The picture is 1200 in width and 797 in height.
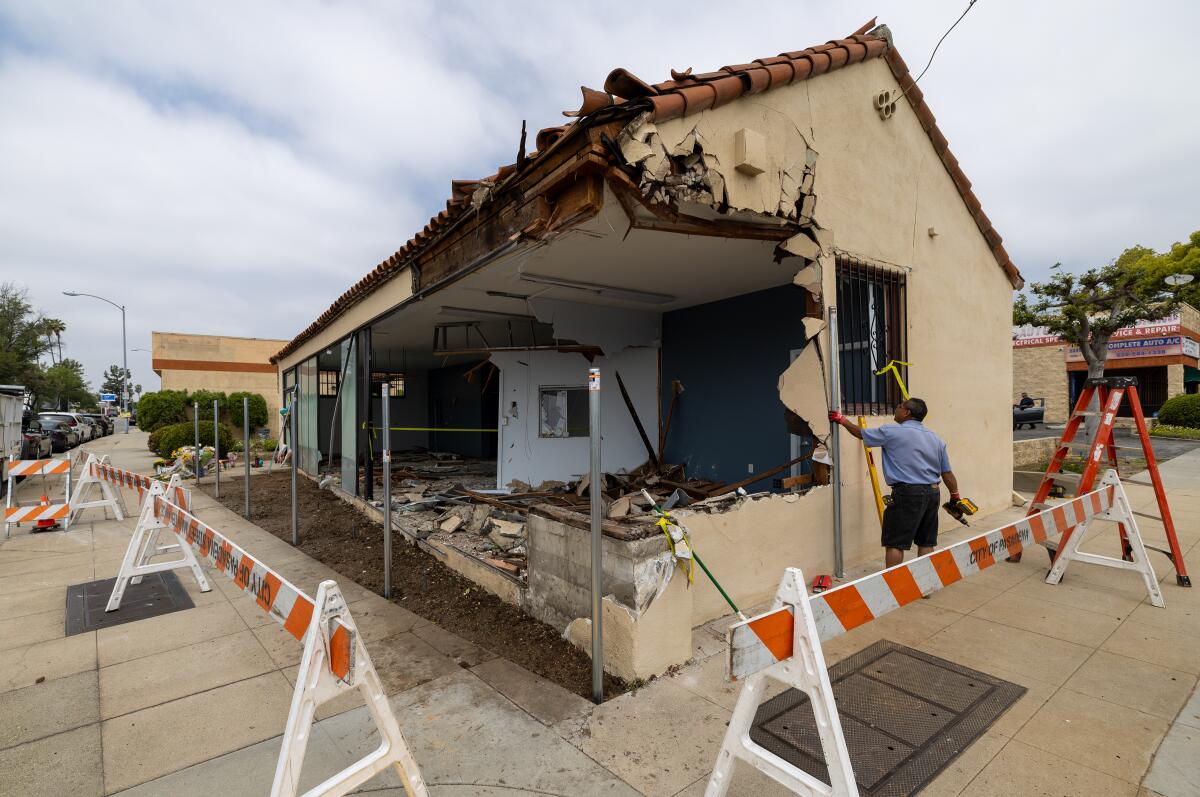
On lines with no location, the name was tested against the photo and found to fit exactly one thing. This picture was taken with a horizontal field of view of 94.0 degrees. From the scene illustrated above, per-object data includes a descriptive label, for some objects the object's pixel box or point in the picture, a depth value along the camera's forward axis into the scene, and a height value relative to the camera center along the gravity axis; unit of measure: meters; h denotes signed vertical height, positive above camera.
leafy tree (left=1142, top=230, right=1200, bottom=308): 28.56 +7.02
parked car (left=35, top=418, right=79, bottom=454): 21.52 -0.80
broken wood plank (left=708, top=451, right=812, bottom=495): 5.72 -0.89
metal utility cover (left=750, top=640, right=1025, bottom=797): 2.59 -1.70
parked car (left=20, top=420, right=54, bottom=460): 14.40 -0.88
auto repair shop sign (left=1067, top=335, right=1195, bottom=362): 25.33 +2.03
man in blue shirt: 4.44 -0.63
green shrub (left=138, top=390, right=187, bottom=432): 22.14 +0.04
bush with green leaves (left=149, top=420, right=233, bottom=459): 17.44 -0.87
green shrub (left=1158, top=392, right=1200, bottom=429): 20.70 -0.83
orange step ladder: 4.92 -0.51
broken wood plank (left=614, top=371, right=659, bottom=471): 9.09 -0.40
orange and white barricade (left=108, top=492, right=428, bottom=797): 1.90 -1.00
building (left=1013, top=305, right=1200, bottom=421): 25.61 +1.42
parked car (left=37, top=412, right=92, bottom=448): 23.39 -0.55
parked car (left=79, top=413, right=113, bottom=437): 34.75 -0.73
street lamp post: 36.12 +2.37
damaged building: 3.84 +1.15
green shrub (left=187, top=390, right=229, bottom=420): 22.08 +0.33
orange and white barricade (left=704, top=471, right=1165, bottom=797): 1.88 -0.91
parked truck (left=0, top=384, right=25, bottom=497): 9.95 -0.16
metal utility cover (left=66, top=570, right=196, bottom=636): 4.66 -1.74
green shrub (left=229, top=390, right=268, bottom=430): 23.19 -0.05
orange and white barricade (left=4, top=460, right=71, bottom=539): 7.30 -1.29
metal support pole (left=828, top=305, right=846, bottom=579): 4.83 -0.42
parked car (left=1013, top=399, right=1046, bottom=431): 22.33 -0.89
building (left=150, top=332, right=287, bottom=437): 27.80 +2.37
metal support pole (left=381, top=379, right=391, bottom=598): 5.00 -1.06
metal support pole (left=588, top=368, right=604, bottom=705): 3.08 -0.86
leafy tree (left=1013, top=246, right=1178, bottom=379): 19.33 +3.05
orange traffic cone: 7.82 -1.60
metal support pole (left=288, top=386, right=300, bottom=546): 7.00 -1.21
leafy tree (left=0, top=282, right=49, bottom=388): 30.17 +4.26
